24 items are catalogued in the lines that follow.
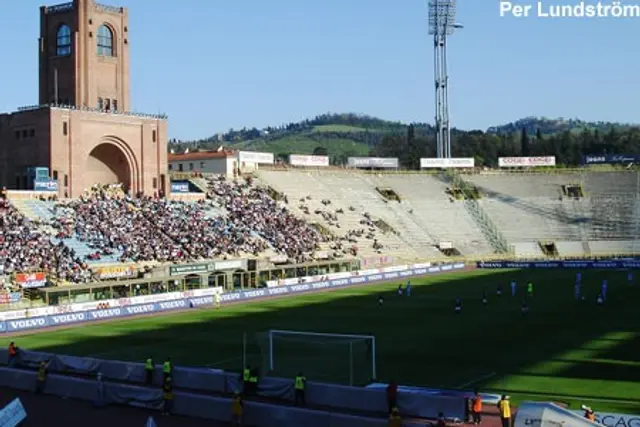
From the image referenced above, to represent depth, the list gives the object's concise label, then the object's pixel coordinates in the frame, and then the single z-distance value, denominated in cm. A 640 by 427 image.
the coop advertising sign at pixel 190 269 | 5953
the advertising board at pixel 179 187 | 7925
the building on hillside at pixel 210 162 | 9625
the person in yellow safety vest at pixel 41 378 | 2892
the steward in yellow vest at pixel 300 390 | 2588
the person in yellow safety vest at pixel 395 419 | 2145
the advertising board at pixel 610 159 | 10962
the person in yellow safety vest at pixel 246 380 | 2714
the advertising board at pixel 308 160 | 10338
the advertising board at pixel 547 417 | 1886
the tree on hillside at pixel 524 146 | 17875
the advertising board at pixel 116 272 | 5704
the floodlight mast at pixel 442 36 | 10306
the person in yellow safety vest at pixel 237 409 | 2392
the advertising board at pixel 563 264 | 8231
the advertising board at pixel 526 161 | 11275
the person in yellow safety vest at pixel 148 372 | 2902
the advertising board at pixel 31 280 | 5109
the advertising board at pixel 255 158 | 9806
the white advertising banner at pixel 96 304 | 4731
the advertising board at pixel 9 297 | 4847
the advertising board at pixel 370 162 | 11225
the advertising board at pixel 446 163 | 11125
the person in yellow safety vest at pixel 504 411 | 2181
